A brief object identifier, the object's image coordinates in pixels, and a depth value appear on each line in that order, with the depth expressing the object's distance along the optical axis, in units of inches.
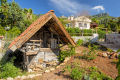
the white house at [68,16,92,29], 1262.3
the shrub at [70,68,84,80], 152.2
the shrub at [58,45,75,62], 247.9
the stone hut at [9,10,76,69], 208.5
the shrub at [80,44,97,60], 232.1
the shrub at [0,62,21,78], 198.3
